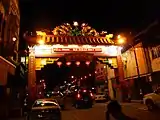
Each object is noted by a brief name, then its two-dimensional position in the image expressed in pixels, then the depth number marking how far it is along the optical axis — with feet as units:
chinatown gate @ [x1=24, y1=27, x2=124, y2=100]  43.27
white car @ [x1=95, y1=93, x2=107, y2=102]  73.93
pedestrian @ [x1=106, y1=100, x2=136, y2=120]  11.02
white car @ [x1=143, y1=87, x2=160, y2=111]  34.61
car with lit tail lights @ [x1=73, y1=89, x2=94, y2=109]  54.27
